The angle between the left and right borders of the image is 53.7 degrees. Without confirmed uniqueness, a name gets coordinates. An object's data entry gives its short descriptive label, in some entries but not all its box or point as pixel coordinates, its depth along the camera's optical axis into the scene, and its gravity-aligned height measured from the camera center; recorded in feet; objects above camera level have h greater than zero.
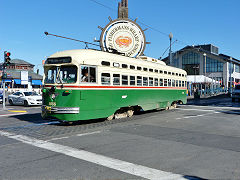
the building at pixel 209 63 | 230.48 +30.14
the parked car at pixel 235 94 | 94.02 -0.73
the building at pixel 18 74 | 195.58 +15.40
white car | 70.42 -1.97
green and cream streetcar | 32.60 +0.97
